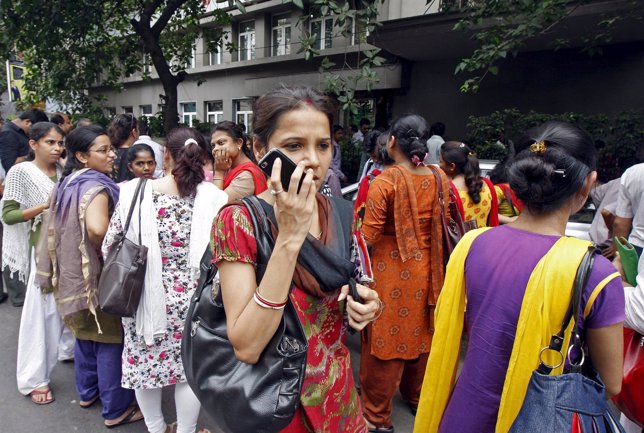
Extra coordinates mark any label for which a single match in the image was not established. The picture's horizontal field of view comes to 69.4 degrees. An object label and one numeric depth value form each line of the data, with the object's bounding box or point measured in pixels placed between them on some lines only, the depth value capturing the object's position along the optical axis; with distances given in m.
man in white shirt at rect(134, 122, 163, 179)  4.57
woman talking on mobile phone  1.14
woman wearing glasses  2.78
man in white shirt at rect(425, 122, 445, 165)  7.72
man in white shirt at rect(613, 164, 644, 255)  3.36
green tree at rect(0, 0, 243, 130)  8.34
